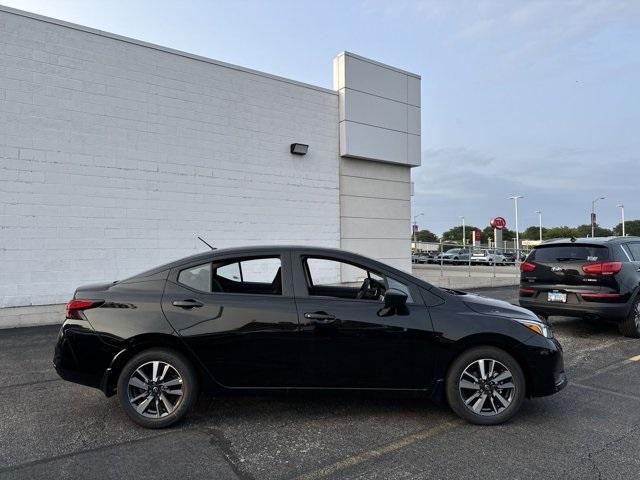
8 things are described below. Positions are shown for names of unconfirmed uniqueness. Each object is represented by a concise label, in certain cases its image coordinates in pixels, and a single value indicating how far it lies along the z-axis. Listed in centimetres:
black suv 767
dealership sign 2612
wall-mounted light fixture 1299
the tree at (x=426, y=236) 11278
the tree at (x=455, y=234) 10886
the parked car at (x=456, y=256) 2792
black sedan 409
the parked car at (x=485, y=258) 2820
